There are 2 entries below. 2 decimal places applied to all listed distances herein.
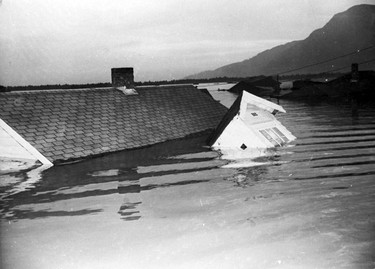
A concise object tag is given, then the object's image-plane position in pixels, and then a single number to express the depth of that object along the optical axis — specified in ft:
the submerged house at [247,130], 52.95
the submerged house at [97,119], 48.01
